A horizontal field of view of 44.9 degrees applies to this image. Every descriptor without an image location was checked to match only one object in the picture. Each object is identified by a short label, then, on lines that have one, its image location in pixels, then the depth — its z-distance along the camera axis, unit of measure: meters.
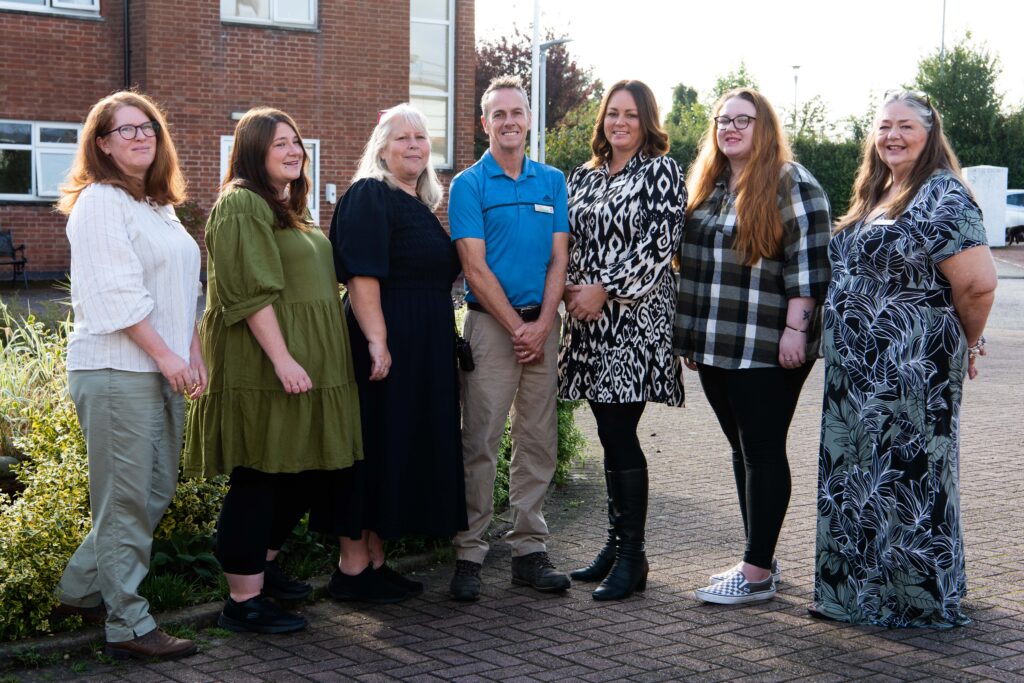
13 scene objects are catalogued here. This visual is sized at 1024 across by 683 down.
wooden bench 20.17
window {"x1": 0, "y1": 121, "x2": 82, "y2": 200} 21.11
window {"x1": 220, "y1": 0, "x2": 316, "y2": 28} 21.41
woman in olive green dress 4.79
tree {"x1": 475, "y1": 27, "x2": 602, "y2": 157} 42.34
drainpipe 21.16
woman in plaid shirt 5.16
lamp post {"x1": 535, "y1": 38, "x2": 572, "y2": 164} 28.23
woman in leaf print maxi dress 4.89
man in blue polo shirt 5.40
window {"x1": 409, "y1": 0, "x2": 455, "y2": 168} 23.64
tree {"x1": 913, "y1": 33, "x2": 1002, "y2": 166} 42.94
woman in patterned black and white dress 5.32
